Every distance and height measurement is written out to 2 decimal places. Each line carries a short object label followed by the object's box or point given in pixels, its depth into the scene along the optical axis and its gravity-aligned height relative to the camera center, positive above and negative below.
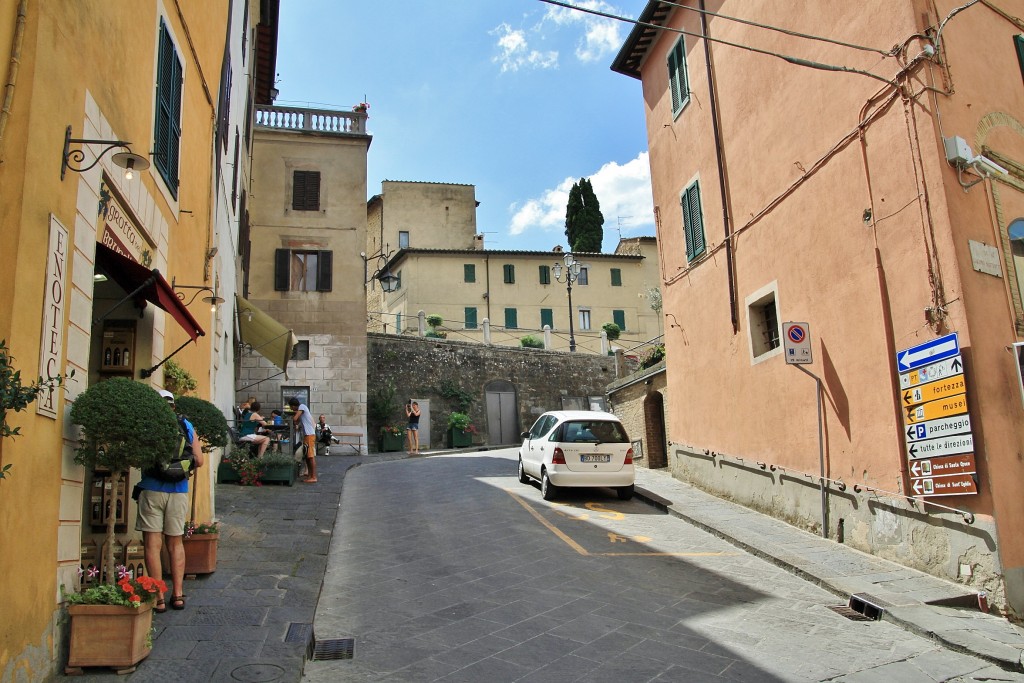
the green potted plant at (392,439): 23.86 +0.70
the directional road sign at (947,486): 7.56 -0.50
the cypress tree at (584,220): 46.69 +14.61
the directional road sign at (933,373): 7.77 +0.70
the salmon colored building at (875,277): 7.83 +2.06
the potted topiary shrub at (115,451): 4.69 +0.14
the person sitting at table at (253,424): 14.61 +0.82
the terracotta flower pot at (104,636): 4.66 -1.01
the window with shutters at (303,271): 22.59 +5.83
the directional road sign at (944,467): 7.60 -0.30
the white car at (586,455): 12.36 -0.02
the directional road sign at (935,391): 7.76 +0.51
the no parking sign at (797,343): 10.15 +1.36
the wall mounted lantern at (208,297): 8.67 +2.13
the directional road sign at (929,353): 7.83 +0.92
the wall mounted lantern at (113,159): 4.98 +2.19
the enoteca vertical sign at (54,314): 4.63 +1.01
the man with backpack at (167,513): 5.95 -0.33
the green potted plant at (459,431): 27.11 +0.97
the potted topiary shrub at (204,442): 6.96 +0.26
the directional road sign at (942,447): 7.63 -0.09
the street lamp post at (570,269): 28.03 +7.13
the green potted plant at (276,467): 12.96 -0.02
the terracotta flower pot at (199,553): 6.95 -0.77
